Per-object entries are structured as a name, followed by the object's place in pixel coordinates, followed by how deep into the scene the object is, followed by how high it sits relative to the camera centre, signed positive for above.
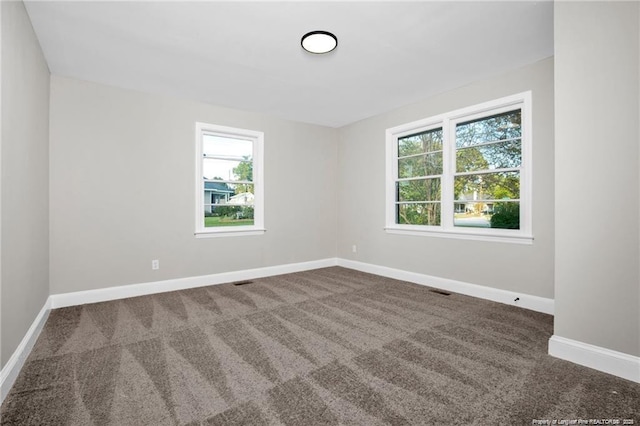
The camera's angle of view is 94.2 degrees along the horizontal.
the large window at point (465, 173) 3.33 +0.52
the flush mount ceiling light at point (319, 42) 2.56 +1.53
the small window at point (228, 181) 4.26 +0.49
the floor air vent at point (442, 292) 3.71 -1.00
